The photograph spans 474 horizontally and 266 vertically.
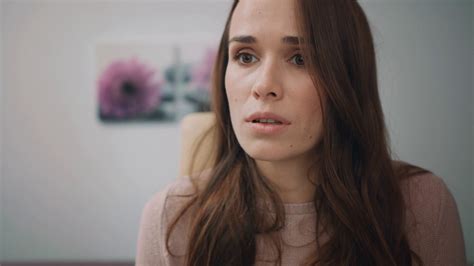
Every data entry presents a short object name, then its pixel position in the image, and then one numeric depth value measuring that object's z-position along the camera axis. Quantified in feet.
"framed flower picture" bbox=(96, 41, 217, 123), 8.61
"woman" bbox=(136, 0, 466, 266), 2.56
